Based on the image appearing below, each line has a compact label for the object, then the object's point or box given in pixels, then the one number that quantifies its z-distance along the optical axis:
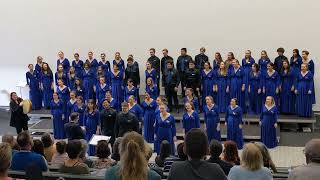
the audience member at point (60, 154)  7.43
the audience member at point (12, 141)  6.85
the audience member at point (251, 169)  4.88
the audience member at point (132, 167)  4.05
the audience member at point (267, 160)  6.49
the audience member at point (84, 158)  6.28
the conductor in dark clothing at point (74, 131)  11.33
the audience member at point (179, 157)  6.89
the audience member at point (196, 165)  3.89
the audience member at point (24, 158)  5.94
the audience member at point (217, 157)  5.98
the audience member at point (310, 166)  4.19
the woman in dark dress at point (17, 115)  14.16
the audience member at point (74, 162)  5.68
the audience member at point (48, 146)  7.96
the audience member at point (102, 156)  6.68
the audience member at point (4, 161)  4.27
